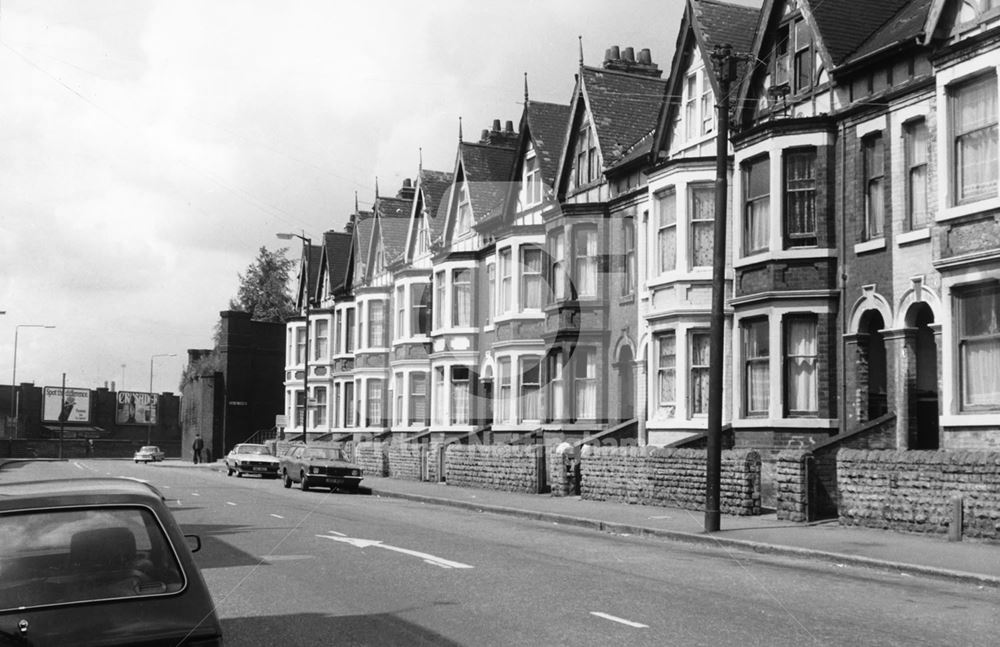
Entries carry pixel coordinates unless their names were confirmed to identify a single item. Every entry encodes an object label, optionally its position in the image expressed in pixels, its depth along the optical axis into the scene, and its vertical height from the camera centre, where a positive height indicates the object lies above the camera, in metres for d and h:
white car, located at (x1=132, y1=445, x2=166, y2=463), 80.31 -3.51
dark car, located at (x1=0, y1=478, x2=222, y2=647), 5.78 -0.89
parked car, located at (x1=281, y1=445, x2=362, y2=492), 35.28 -1.96
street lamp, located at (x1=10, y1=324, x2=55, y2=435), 113.75 -0.19
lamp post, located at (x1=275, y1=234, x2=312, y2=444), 51.56 +1.82
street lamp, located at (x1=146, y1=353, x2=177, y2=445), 119.25 -1.44
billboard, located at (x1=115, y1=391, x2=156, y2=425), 120.50 -0.53
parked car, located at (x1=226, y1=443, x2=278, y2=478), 47.78 -2.35
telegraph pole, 19.67 +1.57
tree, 102.88 +10.21
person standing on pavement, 74.69 -2.83
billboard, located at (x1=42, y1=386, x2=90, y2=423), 115.69 -0.25
